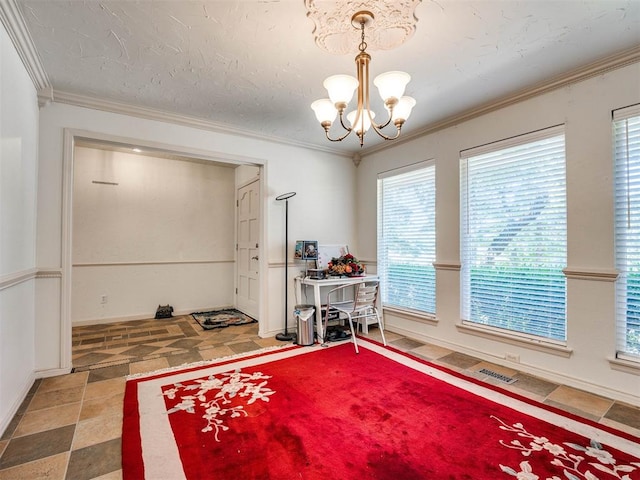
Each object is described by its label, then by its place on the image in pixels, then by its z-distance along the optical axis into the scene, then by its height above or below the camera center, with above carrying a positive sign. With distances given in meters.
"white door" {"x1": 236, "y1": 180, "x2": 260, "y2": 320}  4.95 -0.12
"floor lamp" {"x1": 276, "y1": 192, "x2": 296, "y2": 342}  3.97 -0.13
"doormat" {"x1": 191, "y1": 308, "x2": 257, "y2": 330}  4.52 -1.19
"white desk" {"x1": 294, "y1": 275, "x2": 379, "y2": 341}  3.73 -0.50
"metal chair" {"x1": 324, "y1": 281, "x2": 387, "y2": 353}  3.49 -0.74
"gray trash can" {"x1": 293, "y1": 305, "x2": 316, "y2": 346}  3.65 -0.98
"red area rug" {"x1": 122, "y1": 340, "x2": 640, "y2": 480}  1.65 -1.20
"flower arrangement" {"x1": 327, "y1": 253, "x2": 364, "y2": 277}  4.06 -0.31
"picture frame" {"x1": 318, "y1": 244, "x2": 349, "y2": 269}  4.40 -0.15
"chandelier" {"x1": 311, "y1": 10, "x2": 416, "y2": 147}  1.85 +0.94
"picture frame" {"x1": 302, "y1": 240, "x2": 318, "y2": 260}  4.10 -0.10
